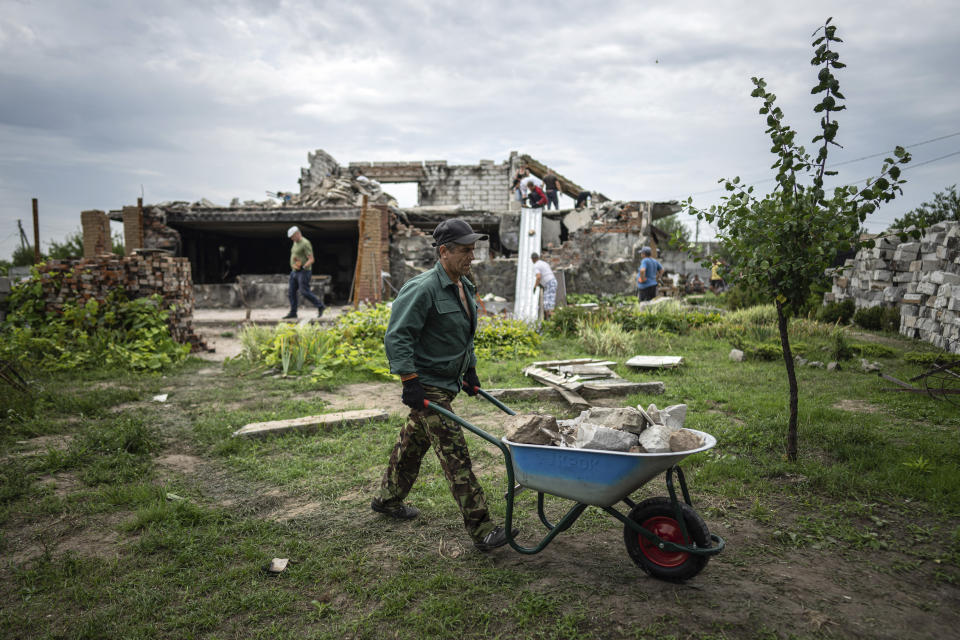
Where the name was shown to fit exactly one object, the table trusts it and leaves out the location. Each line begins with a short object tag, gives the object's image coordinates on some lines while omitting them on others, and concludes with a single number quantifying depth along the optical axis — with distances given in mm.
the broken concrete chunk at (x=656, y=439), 2348
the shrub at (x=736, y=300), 12672
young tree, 3479
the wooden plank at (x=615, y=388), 5984
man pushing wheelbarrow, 2865
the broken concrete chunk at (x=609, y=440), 2398
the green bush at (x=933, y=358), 6203
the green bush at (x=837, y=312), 11281
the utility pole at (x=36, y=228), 11121
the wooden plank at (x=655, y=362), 7230
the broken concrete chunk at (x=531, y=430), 2607
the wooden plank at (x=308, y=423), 4875
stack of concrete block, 8148
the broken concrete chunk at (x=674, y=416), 2746
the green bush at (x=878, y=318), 10070
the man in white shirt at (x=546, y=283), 11602
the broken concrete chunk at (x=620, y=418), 2531
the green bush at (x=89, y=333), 7328
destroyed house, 14594
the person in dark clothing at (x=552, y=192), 16938
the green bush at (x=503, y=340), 8430
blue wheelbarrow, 2309
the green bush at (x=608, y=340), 8438
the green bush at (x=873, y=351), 7477
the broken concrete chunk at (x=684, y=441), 2348
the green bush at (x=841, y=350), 7336
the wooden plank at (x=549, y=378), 6062
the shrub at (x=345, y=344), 7496
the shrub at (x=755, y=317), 10352
